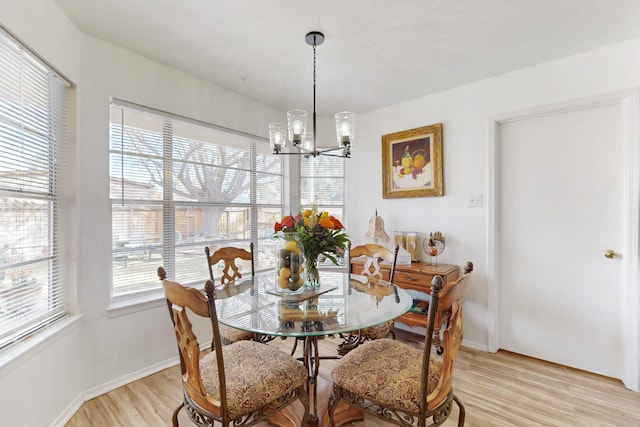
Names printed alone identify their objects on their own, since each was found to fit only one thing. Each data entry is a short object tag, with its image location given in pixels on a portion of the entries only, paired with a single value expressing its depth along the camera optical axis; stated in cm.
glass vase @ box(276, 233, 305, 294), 176
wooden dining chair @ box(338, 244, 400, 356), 210
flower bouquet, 178
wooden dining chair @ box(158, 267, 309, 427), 117
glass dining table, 134
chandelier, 190
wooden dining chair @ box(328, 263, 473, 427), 120
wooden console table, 265
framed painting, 301
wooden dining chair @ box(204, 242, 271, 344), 195
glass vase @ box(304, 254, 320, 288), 189
